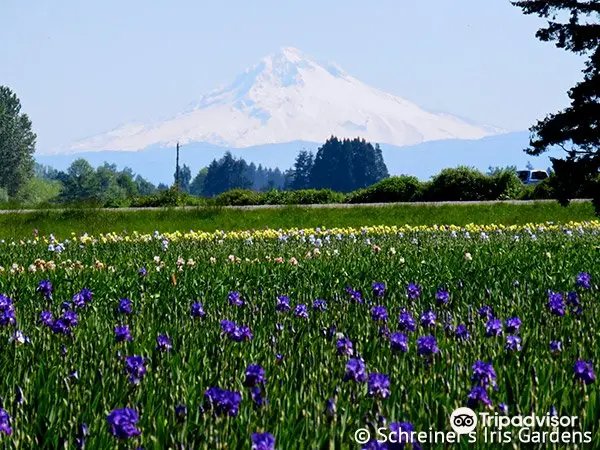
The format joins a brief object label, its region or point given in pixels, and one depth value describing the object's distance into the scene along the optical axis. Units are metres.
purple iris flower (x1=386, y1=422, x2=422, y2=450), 5.84
